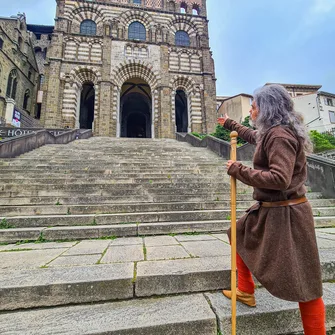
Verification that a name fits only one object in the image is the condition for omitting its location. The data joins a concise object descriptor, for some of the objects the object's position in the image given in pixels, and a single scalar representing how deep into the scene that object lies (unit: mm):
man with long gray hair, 1324
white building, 27766
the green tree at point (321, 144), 17328
